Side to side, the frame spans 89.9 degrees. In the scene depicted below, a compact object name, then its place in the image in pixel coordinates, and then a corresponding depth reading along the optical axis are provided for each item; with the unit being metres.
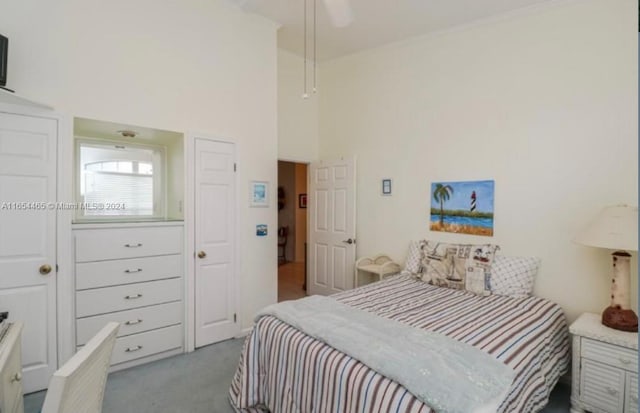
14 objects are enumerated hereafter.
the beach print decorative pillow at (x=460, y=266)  2.92
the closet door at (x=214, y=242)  3.13
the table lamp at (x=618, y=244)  2.10
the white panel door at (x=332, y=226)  4.27
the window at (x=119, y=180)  3.09
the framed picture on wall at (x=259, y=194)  3.52
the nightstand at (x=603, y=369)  2.00
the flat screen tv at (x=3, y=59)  2.08
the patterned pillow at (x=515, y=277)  2.79
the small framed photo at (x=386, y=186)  3.95
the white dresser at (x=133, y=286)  2.57
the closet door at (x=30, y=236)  2.25
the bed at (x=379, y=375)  1.53
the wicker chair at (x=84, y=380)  0.86
